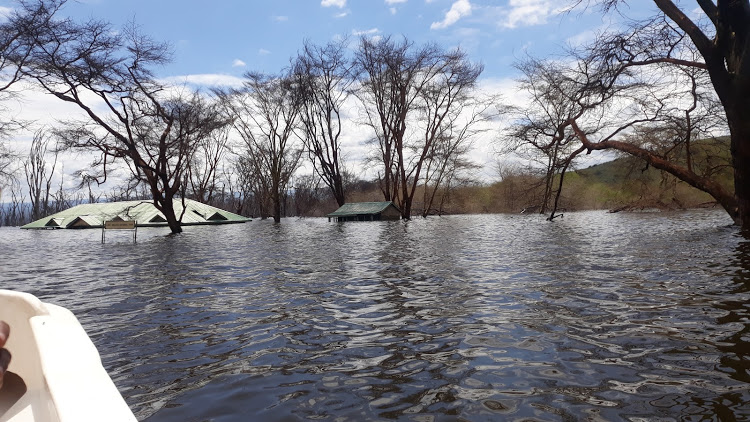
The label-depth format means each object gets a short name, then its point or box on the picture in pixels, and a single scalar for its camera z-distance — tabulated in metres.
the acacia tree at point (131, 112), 20.56
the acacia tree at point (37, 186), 54.38
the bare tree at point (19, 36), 18.30
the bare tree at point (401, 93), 38.12
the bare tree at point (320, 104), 40.75
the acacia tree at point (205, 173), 55.14
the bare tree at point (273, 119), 44.50
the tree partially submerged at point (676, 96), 13.09
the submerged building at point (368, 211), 40.12
